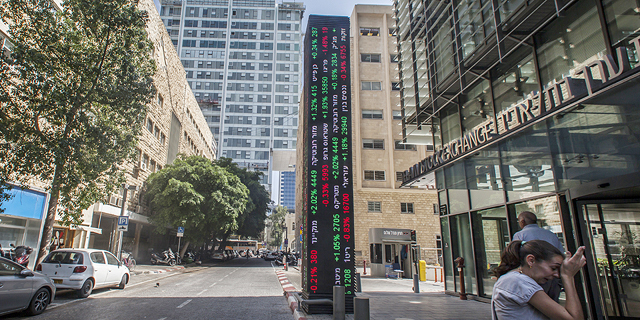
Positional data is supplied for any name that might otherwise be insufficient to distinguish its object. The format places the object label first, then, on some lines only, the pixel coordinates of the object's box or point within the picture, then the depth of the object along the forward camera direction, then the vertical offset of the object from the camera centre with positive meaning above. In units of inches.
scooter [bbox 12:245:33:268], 515.5 -10.7
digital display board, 325.1 +77.3
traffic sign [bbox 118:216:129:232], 692.1 +47.4
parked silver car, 284.8 -34.2
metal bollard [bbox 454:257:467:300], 441.4 -34.5
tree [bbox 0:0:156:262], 423.8 +202.0
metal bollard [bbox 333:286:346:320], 265.7 -40.7
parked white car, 418.6 -25.3
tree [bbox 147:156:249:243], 1087.0 +150.1
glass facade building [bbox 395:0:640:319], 227.9 +79.6
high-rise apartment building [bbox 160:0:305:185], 3750.0 +1906.0
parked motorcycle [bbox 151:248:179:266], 1089.0 -31.6
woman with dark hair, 87.3 -8.8
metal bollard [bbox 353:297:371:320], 215.7 -35.9
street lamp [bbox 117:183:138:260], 734.7 +76.4
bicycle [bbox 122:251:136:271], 826.2 -28.3
